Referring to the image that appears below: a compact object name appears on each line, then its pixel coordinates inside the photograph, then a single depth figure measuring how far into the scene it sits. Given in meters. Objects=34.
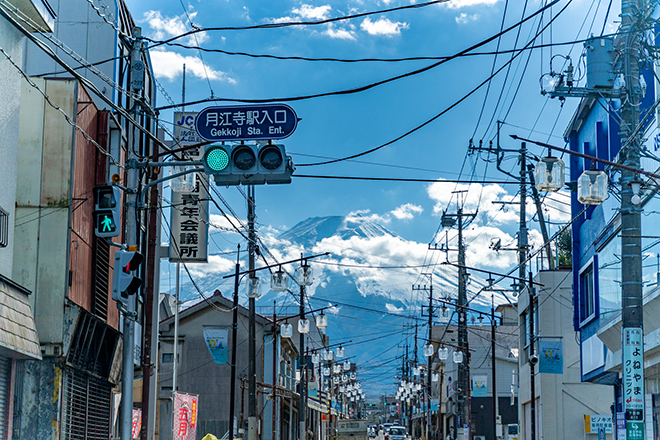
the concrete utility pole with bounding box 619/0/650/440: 15.21
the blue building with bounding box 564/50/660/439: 21.06
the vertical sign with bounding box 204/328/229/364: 38.44
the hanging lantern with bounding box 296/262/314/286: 33.12
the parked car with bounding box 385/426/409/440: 77.44
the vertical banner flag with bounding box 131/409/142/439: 28.03
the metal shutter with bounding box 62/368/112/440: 18.64
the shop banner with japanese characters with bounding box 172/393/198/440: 32.91
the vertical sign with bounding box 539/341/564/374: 35.72
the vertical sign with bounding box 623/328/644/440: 15.15
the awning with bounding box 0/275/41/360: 14.91
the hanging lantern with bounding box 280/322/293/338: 46.25
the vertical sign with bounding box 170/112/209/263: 30.02
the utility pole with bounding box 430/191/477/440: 43.31
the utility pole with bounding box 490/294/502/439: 45.29
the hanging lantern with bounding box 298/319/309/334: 44.00
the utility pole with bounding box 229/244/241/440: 33.73
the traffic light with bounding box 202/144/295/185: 13.55
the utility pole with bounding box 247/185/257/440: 31.94
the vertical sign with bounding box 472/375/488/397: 55.59
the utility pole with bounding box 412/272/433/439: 72.31
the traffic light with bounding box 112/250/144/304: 14.54
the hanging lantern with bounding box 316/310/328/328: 47.79
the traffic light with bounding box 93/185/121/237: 14.41
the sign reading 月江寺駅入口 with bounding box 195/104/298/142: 13.68
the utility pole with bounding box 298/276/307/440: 46.53
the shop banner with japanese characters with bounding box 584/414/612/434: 33.53
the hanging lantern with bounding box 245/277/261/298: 30.12
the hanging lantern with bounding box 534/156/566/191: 15.30
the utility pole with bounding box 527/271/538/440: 36.94
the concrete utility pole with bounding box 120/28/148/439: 14.65
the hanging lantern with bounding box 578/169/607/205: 15.23
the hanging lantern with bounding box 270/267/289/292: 29.31
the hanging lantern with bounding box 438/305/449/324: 49.12
